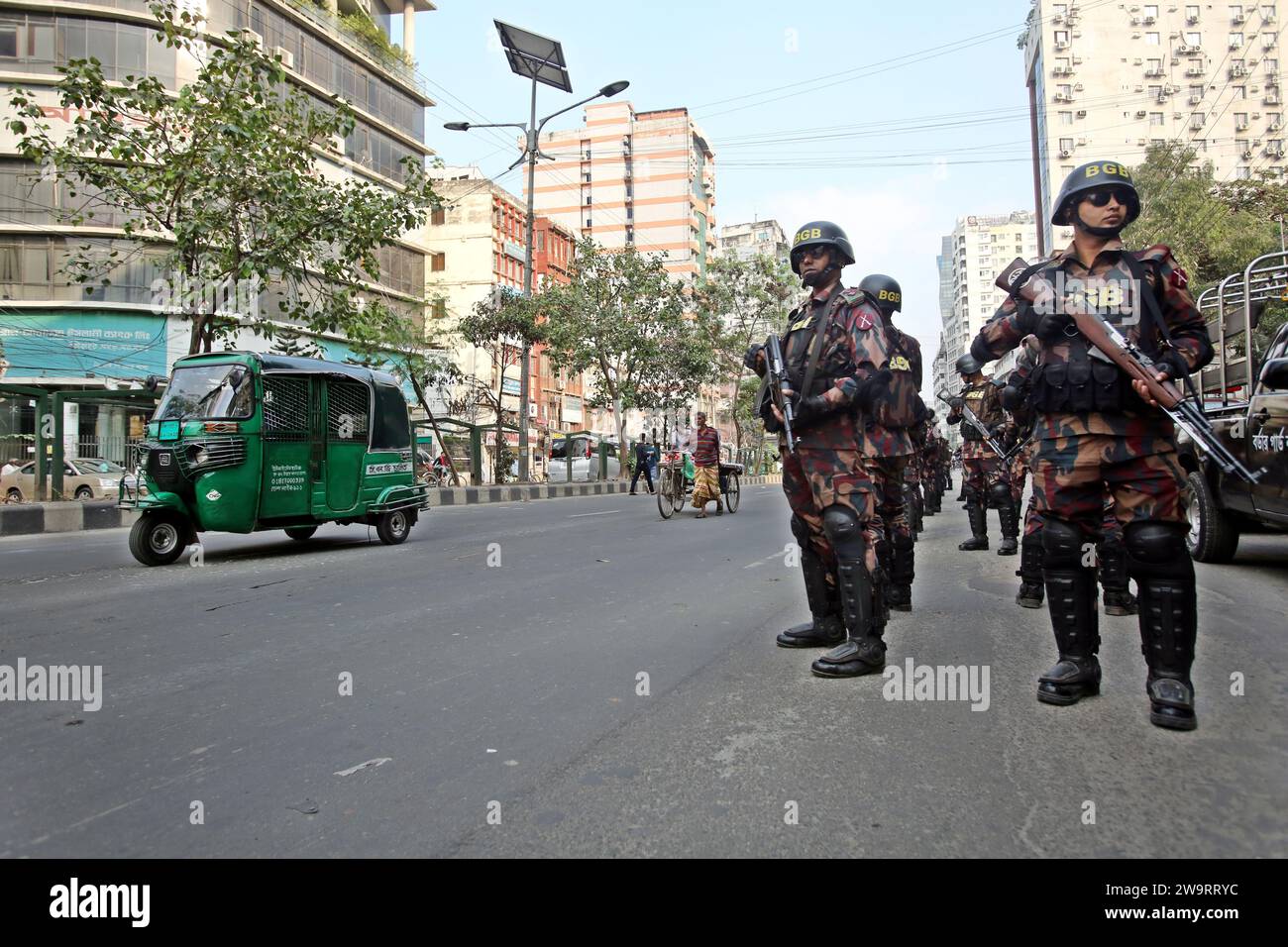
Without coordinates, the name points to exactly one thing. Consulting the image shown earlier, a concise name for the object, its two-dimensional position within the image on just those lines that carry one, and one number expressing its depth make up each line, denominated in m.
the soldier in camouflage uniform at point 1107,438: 3.15
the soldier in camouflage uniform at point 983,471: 8.26
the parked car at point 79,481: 15.12
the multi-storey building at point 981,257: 154.25
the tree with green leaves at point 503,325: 28.91
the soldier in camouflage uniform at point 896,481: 5.14
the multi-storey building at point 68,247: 27.88
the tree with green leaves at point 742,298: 43.59
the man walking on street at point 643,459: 25.75
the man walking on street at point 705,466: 14.77
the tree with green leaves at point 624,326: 34.41
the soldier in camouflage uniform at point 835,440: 3.95
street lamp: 27.41
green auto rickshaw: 8.62
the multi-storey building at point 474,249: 48.78
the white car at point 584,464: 38.06
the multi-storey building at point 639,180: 84.25
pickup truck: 5.91
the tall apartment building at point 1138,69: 76.38
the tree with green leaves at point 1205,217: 29.98
